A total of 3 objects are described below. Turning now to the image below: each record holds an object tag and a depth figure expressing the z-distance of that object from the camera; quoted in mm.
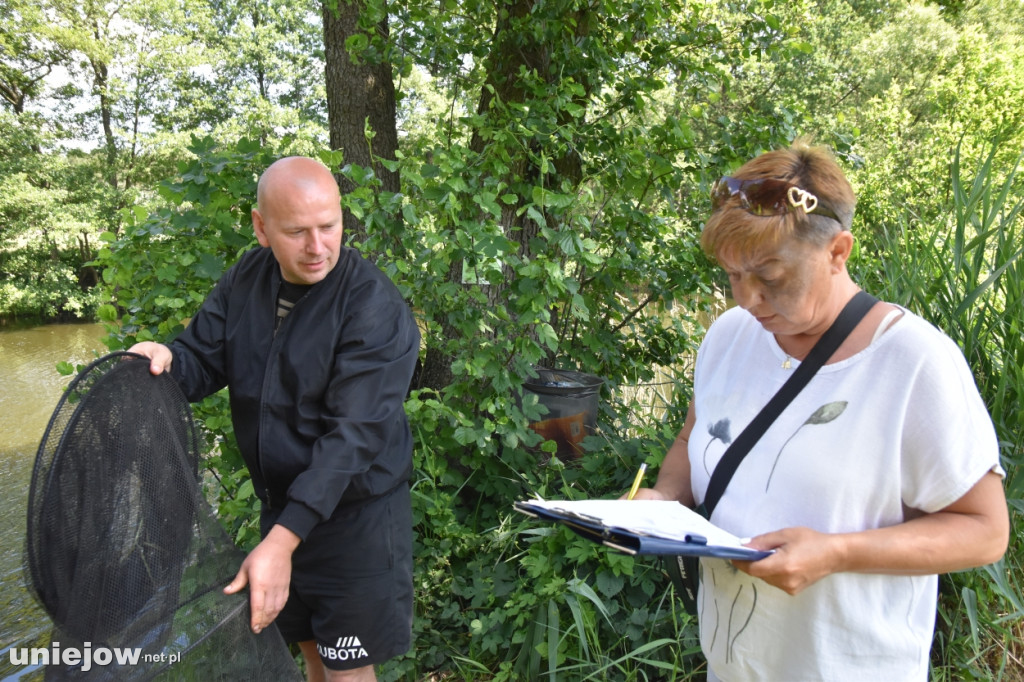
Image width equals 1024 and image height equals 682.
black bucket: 3969
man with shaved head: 2006
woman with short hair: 1200
